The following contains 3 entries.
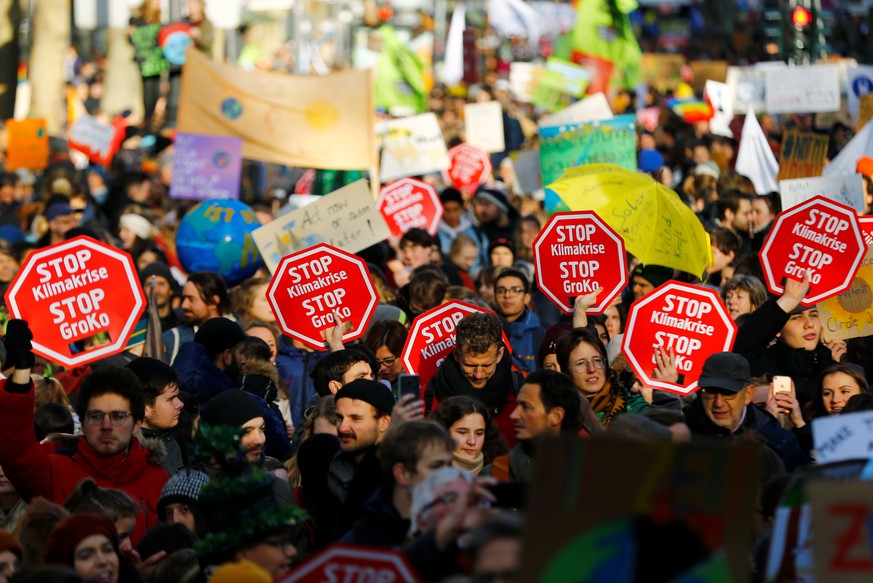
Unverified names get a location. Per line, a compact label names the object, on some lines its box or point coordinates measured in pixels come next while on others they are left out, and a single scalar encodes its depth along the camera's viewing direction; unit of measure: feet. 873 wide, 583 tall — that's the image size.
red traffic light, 163.94
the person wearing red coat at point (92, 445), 41.73
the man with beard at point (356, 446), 39.55
